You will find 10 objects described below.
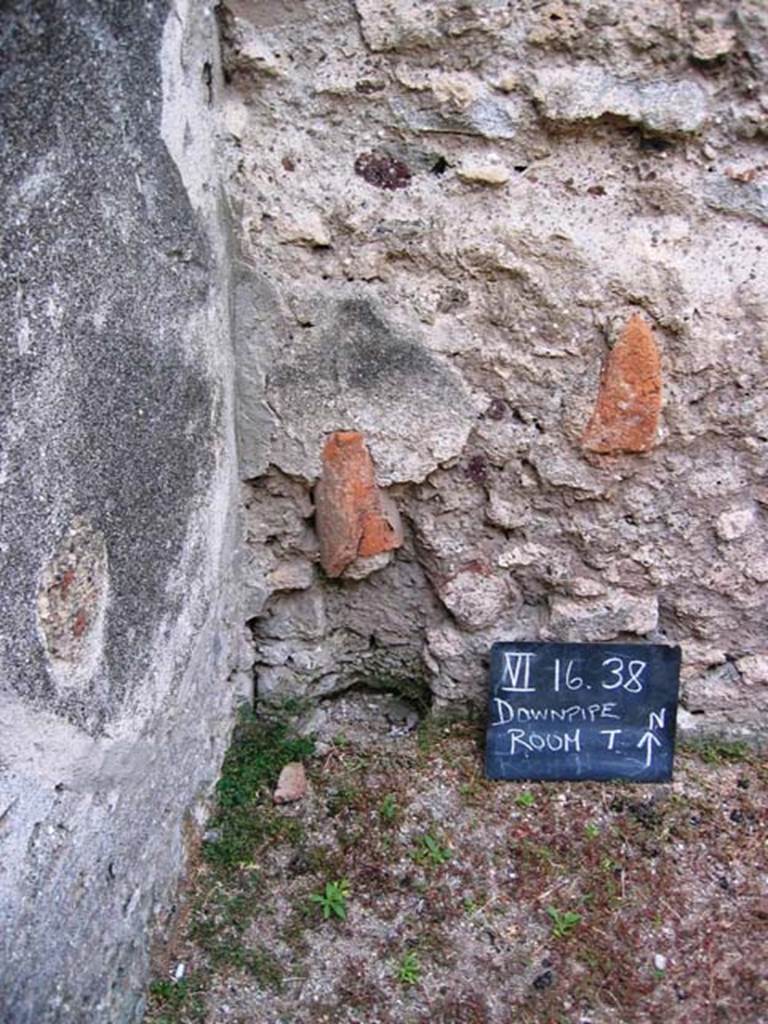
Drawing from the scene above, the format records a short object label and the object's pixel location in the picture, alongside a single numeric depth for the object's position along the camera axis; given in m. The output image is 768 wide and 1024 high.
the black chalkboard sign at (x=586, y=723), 1.74
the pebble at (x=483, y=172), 1.48
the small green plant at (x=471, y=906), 1.56
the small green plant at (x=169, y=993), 1.42
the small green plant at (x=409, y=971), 1.46
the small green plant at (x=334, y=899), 1.55
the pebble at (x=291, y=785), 1.71
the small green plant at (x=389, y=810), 1.68
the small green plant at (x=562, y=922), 1.53
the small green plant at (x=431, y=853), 1.62
